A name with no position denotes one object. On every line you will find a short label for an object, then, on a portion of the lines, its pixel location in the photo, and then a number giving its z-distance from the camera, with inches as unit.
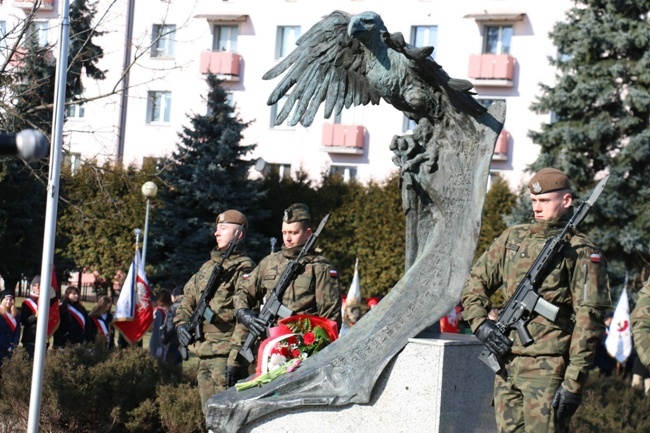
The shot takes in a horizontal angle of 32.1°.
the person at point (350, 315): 650.8
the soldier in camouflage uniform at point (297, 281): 338.3
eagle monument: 296.0
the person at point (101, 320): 645.9
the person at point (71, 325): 601.3
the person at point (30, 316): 565.6
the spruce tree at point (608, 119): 1066.7
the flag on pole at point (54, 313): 580.1
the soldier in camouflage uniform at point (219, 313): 379.2
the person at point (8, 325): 550.8
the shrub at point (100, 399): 409.7
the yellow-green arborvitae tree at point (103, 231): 1430.9
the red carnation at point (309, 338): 325.7
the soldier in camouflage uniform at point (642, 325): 229.0
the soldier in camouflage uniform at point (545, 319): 252.1
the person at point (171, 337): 560.1
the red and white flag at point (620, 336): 741.3
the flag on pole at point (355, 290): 871.0
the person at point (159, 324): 648.4
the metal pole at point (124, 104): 1528.1
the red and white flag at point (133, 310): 633.6
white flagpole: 350.9
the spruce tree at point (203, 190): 1310.3
